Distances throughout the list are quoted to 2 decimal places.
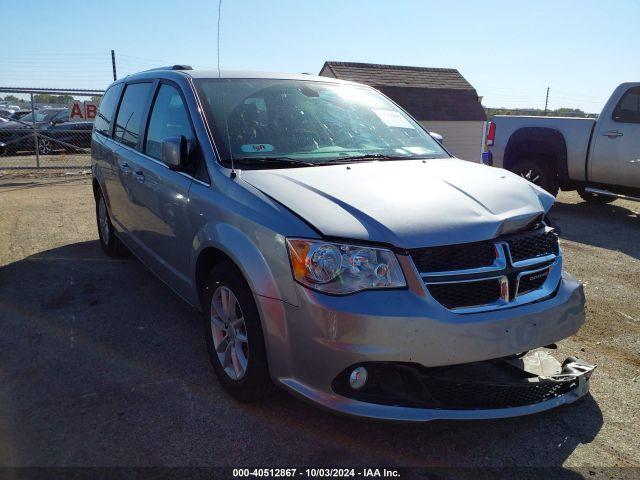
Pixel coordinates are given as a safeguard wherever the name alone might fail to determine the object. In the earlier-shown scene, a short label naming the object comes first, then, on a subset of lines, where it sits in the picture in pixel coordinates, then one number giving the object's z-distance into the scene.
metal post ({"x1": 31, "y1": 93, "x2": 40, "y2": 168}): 13.55
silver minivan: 2.53
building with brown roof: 19.64
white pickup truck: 8.26
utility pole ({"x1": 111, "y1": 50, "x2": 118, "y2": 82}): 19.44
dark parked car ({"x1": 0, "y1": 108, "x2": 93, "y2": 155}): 17.08
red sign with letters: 14.00
